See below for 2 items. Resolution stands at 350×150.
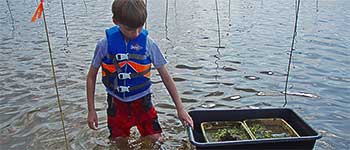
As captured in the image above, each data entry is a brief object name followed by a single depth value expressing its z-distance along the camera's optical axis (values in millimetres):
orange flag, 2861
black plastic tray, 2979
